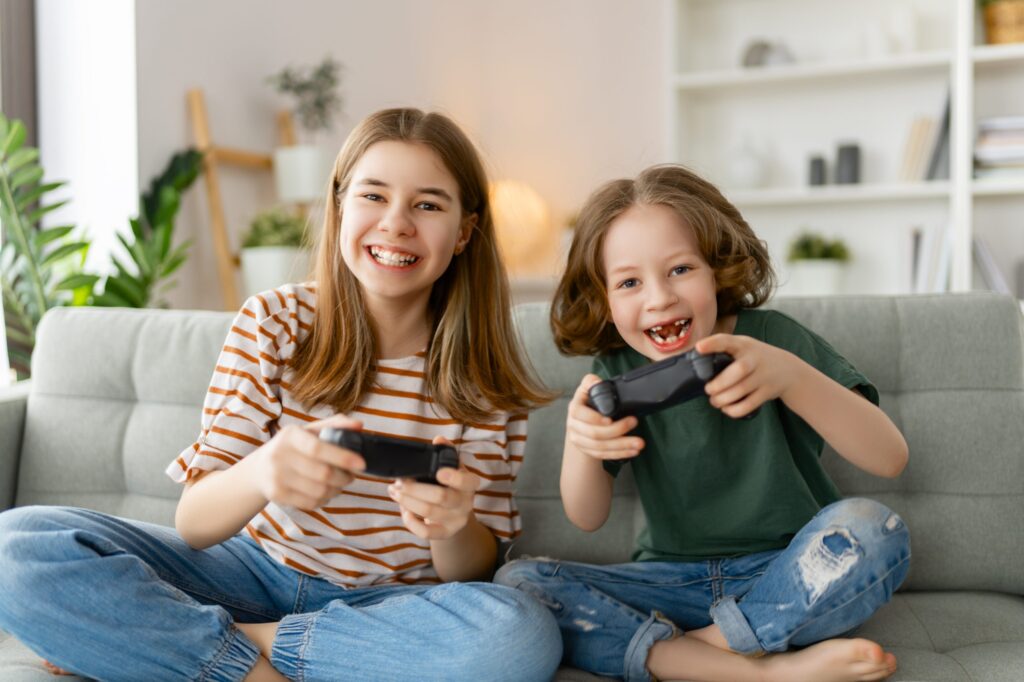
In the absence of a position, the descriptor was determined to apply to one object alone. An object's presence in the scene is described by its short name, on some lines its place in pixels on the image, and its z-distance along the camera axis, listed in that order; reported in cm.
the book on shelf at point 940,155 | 340
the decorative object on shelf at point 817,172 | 359
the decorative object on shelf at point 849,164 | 352
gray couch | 135
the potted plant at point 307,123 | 291
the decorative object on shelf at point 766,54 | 363
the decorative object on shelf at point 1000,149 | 329
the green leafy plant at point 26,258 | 217
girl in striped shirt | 103
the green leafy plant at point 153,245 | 230
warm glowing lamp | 387
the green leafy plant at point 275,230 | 271
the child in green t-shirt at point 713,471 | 110
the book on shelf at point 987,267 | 330
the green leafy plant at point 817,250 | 353
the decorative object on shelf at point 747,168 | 366
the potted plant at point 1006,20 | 330
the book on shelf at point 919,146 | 344
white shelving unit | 335
